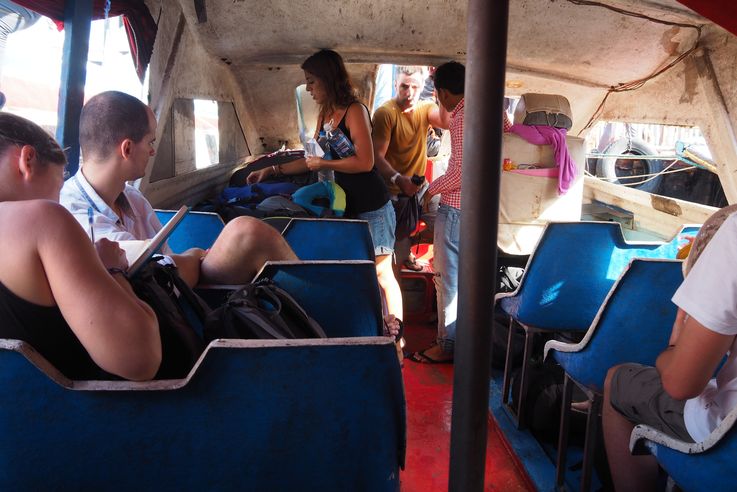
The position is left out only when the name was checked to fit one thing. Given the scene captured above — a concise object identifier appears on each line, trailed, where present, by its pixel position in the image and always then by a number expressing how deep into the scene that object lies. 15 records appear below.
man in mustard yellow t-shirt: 3.33
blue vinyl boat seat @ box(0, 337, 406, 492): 0.93
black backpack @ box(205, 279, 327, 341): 1.22
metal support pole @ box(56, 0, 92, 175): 2.08
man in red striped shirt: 2.87
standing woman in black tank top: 2.69
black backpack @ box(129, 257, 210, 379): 1.17
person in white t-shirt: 1.11
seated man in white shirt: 1.75
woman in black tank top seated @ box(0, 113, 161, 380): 0.97
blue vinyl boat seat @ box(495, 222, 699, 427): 2.27
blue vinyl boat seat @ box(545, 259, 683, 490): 1.67
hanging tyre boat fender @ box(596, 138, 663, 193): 7.27
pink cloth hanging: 2.99
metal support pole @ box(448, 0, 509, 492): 0.71
